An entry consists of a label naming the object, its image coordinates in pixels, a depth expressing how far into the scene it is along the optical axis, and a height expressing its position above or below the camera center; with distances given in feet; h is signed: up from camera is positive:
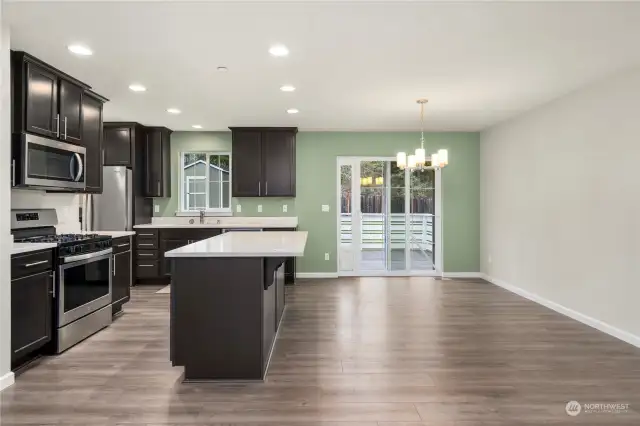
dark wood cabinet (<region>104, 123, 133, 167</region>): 20.38 +3.52
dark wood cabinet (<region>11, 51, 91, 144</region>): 10.57 +3.24
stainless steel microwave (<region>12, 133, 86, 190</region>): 10.52 +1.46
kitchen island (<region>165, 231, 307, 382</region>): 8.86 -2.17
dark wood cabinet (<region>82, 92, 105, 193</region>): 13.65 +2.64
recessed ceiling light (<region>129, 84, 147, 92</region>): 14.30 +4.49
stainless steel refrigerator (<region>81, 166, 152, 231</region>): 19.54 +0.49
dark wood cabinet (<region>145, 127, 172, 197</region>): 21.43 +2.76
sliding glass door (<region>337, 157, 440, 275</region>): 22.80 -0.06
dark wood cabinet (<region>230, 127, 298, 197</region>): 21.39 +2.88
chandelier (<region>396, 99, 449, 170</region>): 15.98 +2.16
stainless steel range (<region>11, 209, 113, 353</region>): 10.85 -1.70
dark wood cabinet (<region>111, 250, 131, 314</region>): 13.88 -2.25
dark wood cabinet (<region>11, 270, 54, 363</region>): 9.27 -2.30
